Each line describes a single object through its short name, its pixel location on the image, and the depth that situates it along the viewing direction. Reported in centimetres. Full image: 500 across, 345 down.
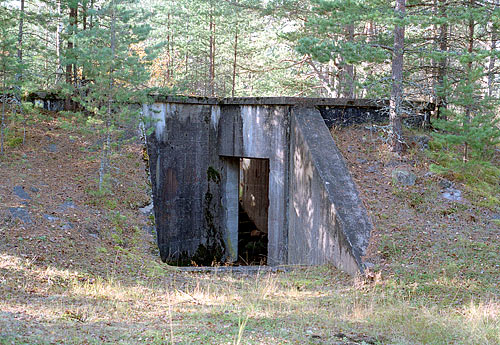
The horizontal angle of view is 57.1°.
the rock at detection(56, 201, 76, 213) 835
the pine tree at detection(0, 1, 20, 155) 937
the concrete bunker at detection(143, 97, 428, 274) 950
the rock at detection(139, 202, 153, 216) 962
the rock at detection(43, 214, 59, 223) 790
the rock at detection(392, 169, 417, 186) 969
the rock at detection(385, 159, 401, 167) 1030
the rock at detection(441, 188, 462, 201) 938
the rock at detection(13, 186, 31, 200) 837
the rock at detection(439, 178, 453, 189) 972
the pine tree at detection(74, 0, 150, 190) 867
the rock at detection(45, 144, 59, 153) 1067
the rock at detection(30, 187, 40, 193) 874
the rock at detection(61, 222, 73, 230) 782
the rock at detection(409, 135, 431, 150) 1125
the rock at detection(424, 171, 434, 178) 997
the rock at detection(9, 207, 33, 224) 758
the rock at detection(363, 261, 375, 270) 734
